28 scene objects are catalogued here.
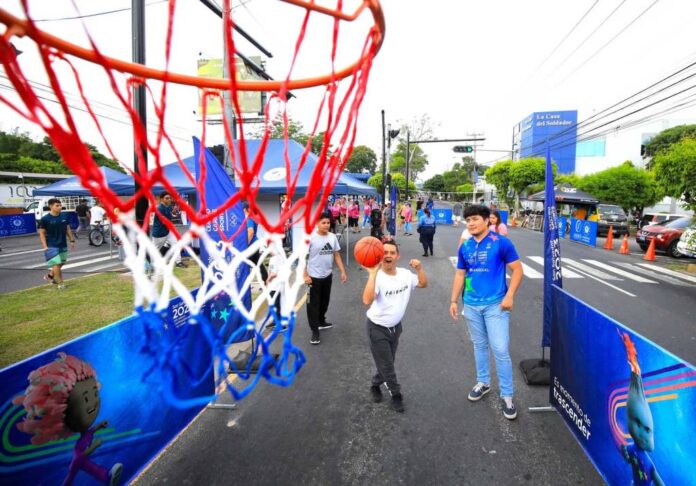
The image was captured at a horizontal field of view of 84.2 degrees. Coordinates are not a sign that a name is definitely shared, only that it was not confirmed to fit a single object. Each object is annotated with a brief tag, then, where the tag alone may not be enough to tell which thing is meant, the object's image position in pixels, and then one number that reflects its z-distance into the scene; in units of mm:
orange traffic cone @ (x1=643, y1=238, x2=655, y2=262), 13453
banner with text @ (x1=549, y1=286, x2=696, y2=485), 1896
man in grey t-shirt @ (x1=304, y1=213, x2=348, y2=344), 5341
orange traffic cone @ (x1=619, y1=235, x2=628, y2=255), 15070
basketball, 3324
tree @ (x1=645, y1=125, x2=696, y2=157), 39406
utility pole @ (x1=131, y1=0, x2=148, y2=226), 4637
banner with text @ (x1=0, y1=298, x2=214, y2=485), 1906
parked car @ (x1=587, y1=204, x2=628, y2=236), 20766
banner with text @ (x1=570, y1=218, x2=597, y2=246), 17234
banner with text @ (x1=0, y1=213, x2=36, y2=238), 18812
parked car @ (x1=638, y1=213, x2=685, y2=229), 21656
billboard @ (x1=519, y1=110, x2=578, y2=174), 83562
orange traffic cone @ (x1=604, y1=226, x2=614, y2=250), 16266
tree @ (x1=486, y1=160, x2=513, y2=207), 34531
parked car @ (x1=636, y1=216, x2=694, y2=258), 14086
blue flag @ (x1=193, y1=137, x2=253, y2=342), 3729
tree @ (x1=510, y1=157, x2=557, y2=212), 31703
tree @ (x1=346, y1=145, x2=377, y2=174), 64125
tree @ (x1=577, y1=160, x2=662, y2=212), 26562
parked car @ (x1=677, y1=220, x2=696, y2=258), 11727
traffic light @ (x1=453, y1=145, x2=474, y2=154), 20828
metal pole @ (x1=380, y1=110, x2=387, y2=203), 18938
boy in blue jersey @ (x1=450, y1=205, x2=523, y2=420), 3510
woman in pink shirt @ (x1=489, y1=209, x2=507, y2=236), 6258
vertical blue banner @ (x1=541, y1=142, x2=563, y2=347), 3963
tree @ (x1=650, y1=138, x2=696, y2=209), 10945
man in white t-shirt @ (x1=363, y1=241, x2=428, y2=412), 3539
